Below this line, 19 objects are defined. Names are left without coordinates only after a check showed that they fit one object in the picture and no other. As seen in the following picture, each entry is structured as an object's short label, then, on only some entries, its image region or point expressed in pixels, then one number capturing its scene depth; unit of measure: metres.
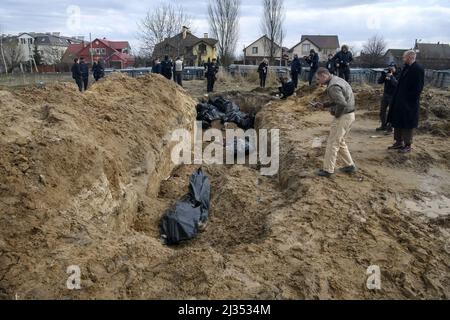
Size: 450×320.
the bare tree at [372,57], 37.37
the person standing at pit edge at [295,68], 16.39
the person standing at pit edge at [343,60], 13.90
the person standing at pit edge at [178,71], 16.72
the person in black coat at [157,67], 16.92
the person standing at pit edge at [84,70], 16.02
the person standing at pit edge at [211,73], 17.16
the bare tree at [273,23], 36.97
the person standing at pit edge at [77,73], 15.40
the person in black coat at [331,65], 14.32
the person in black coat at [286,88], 14.65
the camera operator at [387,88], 8.45
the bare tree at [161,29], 28.28
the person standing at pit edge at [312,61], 15.73
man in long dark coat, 6.79
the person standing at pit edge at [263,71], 17.95
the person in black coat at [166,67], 16.38
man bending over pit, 5.65
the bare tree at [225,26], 36.94
